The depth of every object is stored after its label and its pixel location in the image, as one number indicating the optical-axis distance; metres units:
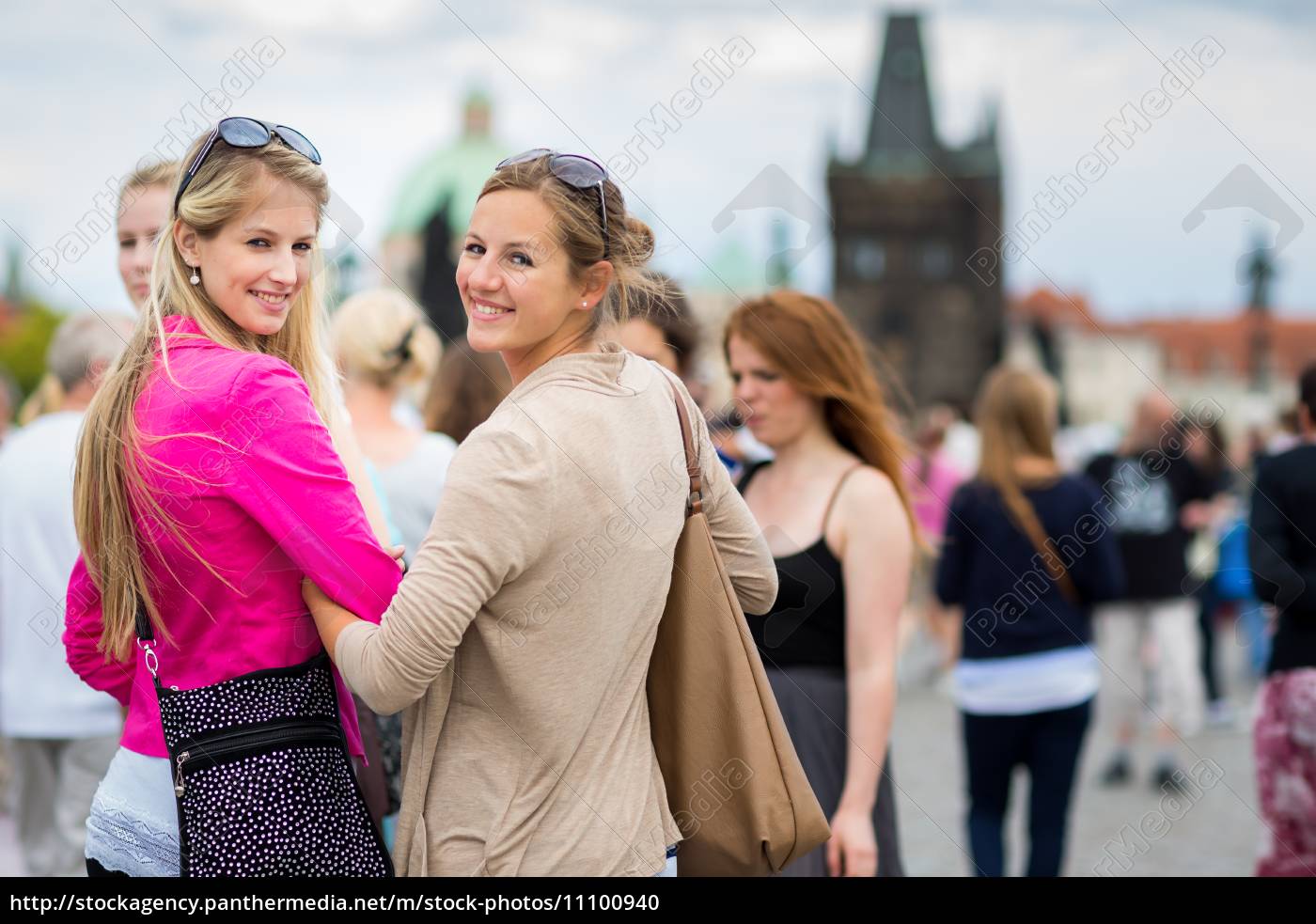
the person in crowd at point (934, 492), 10.53
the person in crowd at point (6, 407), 7.80
